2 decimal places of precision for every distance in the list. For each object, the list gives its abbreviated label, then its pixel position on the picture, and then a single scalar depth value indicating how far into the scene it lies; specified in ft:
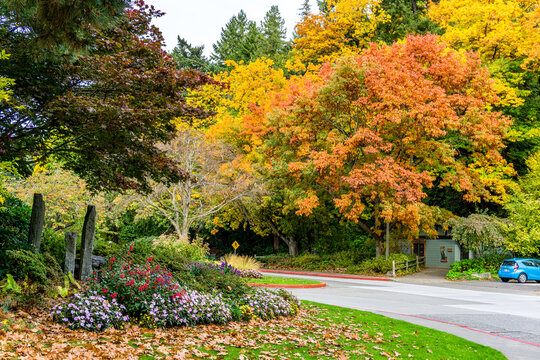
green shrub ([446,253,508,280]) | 92.07
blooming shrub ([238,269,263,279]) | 65.32
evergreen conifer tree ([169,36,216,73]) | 193.16
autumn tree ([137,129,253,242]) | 93.15
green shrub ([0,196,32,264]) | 33.71
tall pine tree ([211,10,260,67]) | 192.03
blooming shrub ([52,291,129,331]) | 24.15
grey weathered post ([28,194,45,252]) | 34.54
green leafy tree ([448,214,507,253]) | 88.58
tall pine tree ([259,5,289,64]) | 194.12
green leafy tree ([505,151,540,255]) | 88.43
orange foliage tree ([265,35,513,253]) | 84.43
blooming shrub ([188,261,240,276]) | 38.04
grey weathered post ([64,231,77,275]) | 33.71
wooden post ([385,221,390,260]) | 95.86
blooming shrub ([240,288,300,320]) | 32.71
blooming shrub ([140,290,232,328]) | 26.89
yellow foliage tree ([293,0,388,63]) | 124.77
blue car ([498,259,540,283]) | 84.17
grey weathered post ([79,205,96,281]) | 34.88
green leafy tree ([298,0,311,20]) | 227.20
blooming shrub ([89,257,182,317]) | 27.35
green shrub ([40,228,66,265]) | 37.98
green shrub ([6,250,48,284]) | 28.94
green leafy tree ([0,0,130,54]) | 17.99
